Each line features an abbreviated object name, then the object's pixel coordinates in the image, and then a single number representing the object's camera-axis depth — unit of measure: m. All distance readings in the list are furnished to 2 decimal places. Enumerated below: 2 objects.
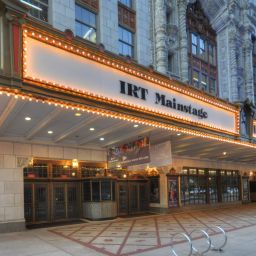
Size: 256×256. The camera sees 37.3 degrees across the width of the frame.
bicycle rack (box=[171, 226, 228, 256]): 10.41
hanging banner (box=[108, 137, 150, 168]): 14.85
